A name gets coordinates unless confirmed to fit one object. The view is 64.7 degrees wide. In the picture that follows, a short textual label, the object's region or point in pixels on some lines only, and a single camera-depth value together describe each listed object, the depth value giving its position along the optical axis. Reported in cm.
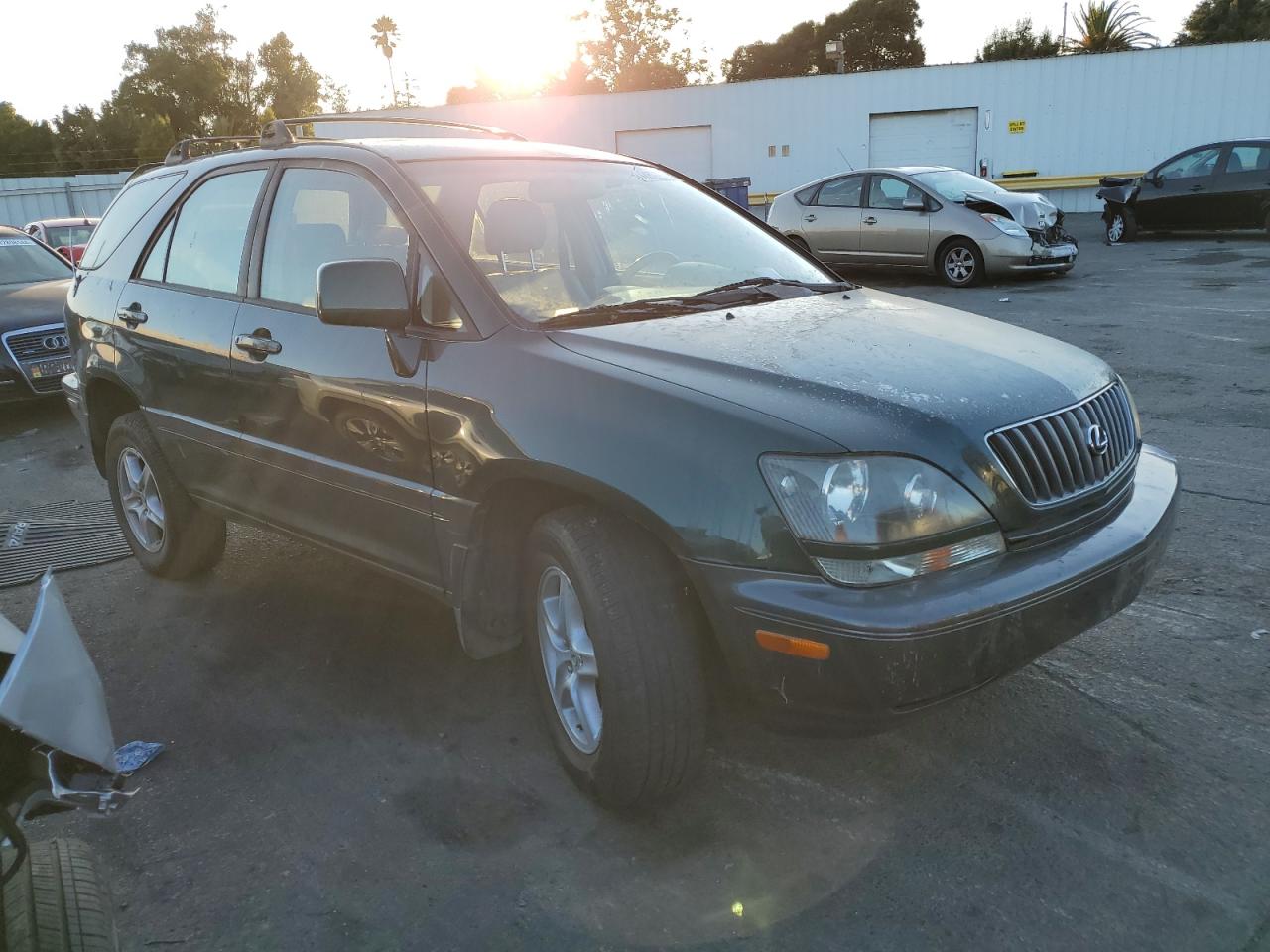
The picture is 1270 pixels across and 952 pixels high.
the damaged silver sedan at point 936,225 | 1262
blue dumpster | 1867
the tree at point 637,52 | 6341
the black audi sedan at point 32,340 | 788
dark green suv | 222
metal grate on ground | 484
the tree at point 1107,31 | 4319
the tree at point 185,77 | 6469
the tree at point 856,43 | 5841
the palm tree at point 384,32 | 8275
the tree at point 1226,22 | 4406
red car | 1434
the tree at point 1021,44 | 4972
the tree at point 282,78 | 6806
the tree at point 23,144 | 5891
